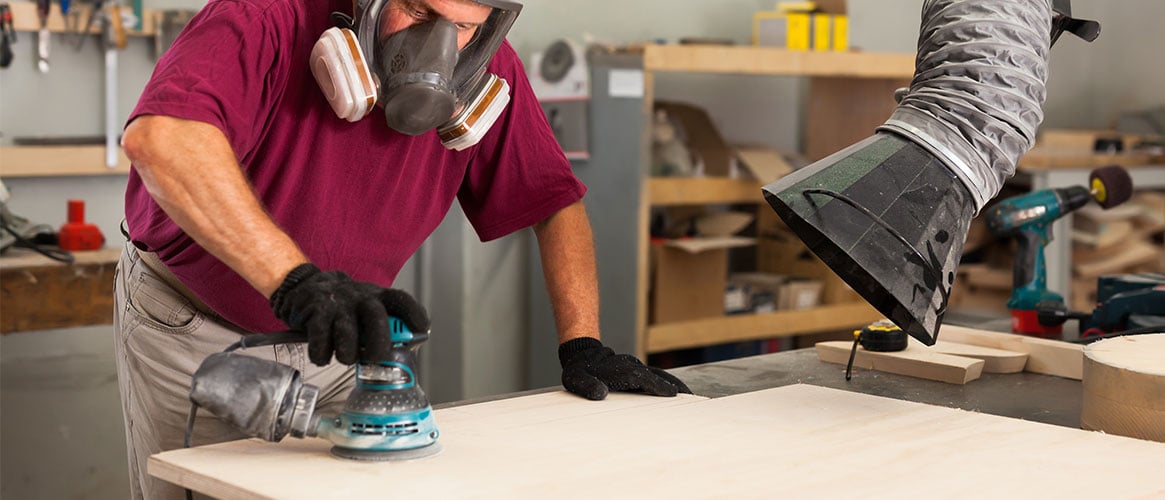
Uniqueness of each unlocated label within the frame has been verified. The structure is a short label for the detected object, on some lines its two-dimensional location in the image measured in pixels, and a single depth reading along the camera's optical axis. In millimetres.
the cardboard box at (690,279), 4297
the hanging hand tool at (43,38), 3387
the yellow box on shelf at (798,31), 4422
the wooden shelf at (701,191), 4234
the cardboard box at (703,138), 4617
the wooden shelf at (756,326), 4215
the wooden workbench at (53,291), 3027
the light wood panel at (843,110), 4918
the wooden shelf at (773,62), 4039
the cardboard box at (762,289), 4617
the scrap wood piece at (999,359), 2127
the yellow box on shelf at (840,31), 4480
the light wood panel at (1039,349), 2096
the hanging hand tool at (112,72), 3479
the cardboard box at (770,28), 4441
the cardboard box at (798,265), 4785
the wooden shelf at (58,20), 3373
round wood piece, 1519
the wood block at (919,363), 2027
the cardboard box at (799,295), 4656
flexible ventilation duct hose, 1478
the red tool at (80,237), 3287
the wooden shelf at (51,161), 3371
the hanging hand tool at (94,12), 3445
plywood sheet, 1218
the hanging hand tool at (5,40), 3324
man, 1470
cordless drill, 2518
